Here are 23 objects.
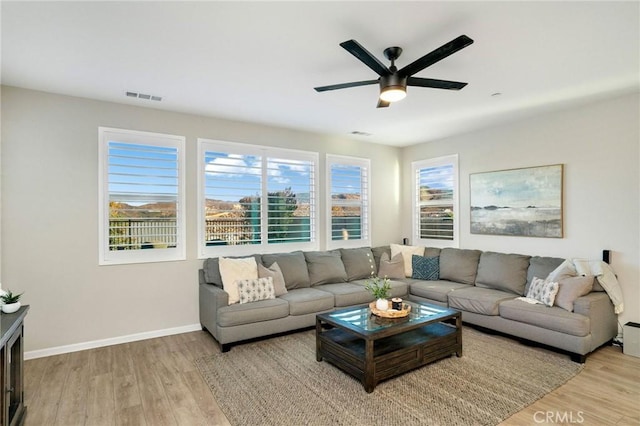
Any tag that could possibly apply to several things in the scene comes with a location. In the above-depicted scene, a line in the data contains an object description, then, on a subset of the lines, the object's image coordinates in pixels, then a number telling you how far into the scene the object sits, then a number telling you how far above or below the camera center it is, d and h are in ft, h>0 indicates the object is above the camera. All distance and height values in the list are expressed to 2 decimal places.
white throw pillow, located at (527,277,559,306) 12.04 -2.79
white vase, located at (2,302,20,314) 7.78 -2.05
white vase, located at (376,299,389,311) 11.10 -2.91
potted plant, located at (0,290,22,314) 7.80 -1.96
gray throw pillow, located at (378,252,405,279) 17.53 -2.73
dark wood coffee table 9.45 -3.88
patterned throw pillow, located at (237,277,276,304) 12.85 -2.81
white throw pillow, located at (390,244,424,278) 17.95 -2.03
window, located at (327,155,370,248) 18.70 +0.73
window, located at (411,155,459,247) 18.59 +0.73
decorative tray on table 10.84 -3.11
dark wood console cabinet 6.64 -3.21
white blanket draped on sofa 12.10 -2.16
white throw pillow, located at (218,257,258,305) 12.84 -2.20
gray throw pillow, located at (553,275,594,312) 11.61 -2.60
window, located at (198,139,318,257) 15.05 +0.82
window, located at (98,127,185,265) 12.97 +0.76
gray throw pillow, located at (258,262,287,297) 13.84 -2.48
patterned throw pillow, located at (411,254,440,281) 17.24 -2.71
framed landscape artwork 14.48 +0.53
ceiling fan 7.44 +3.37
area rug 8.12 -4.70
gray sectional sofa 11.46 -3.27
